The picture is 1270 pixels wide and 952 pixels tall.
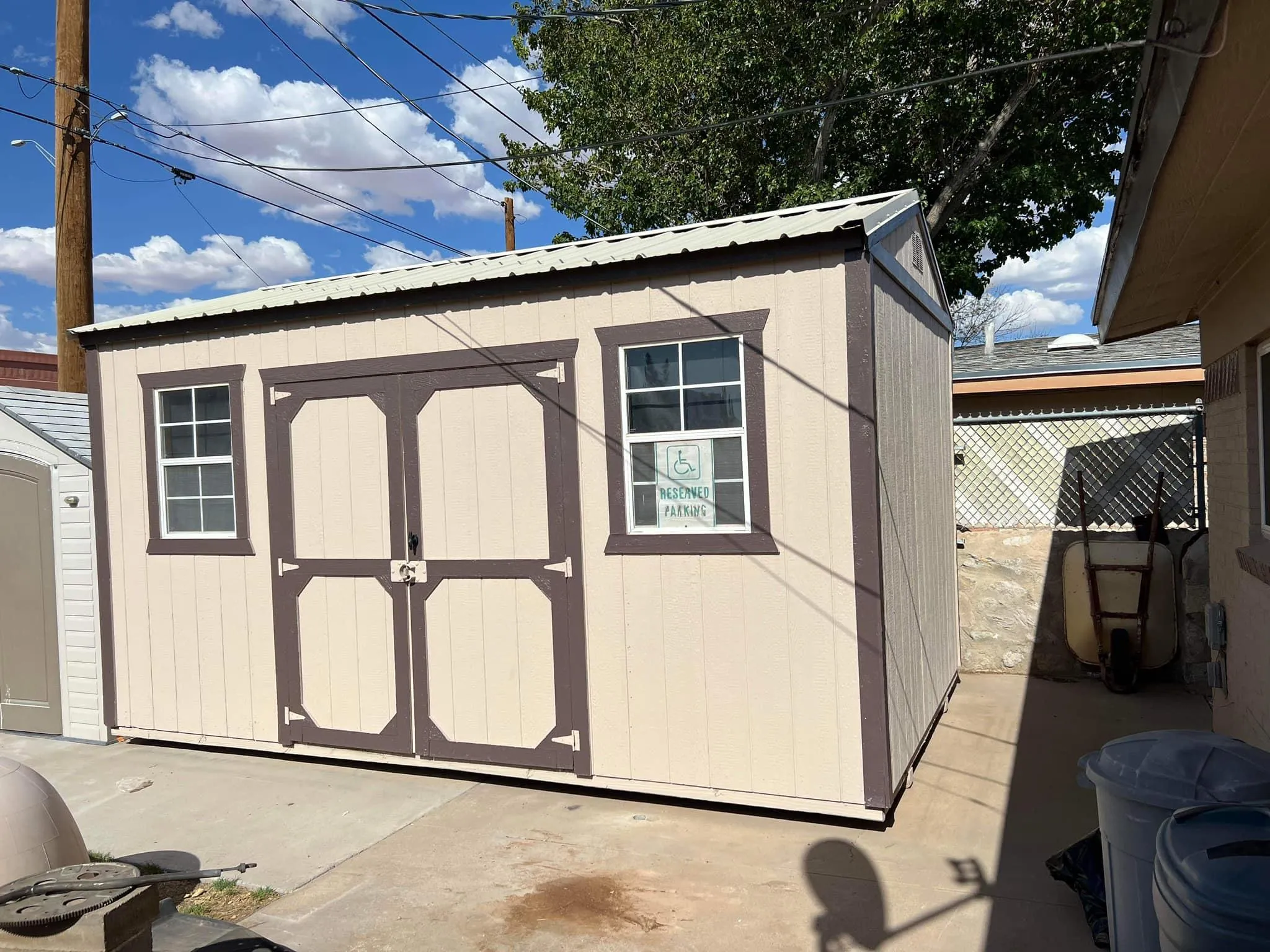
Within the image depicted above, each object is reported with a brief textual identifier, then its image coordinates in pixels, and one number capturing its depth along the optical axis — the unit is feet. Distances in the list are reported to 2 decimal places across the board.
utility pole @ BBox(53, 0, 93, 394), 28.50
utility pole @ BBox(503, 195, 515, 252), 51.42
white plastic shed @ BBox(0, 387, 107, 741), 21.38
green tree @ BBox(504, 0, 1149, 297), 35.63
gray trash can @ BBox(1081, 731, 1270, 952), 8.68
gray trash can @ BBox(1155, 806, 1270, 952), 6.13
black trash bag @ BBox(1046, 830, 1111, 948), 11.15
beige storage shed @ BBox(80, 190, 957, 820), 14.76
